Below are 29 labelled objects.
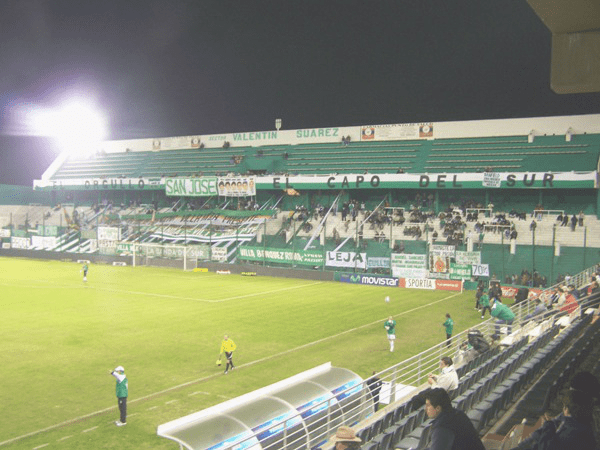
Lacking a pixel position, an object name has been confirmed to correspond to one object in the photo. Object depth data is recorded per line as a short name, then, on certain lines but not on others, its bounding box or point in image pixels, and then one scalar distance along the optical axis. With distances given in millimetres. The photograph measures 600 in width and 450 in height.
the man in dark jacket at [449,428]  4832
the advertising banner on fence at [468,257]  40250
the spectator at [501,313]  19266
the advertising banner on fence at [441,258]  41156
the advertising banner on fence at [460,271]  40531
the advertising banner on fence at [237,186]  58469
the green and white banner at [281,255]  48125
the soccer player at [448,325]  22000
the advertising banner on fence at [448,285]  40500
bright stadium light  73812
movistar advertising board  43000
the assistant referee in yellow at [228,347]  18391
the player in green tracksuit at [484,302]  28878
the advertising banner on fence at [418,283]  41438
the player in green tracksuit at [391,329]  21312
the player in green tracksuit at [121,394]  13594
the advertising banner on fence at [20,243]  65387
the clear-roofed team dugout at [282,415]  8992
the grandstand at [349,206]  43594
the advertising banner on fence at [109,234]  59531
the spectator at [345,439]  5695
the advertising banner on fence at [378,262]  43875
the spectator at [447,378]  10695
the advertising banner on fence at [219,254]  52875
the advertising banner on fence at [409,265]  41875
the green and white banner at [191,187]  61384
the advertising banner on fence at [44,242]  63969
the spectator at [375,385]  12665
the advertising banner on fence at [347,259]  45406
